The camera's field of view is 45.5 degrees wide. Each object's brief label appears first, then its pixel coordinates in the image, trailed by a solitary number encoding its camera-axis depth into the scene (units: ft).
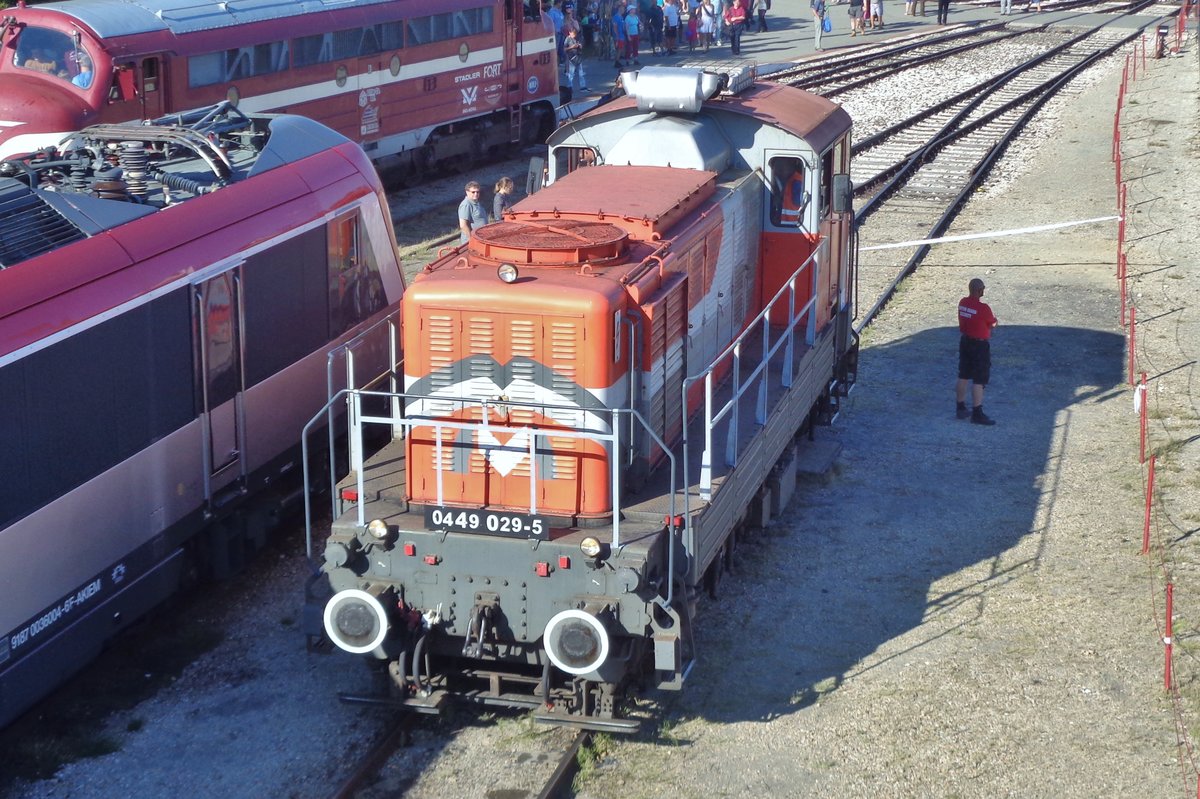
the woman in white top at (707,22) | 137.49
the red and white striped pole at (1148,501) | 37.22
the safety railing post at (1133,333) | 51.78
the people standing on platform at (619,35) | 128.47
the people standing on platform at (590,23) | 138.31
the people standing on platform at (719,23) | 140.67
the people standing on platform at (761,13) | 153.79
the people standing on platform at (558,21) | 115.96
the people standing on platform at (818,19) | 139.13
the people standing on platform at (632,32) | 126.41
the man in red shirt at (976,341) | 46.11
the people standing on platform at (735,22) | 134.72
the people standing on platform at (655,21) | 134.62
